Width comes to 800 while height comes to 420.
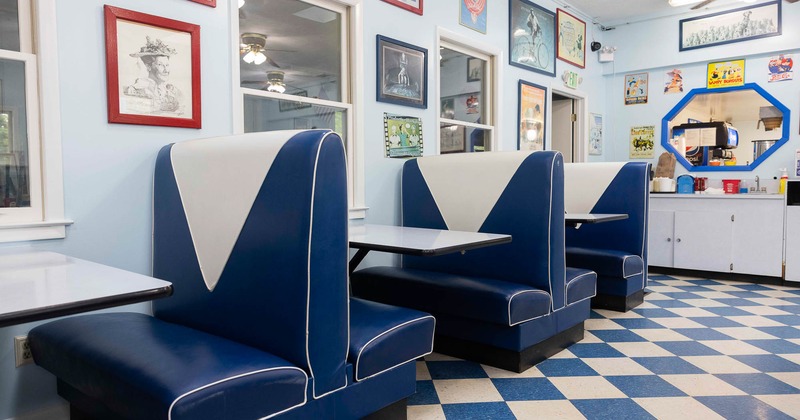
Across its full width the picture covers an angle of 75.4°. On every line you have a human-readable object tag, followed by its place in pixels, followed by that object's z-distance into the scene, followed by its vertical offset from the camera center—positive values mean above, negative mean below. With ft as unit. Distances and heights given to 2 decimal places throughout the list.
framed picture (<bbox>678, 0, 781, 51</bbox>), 18.52 +5.98
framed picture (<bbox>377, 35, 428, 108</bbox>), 12.27 +2.82
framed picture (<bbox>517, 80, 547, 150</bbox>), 17.29 +2.44
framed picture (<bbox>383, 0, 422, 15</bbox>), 12.70 +4.54
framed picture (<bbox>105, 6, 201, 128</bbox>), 7.91 +1.91
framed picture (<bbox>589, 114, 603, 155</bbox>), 21.61 +2.24
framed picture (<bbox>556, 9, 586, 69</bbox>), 19.29 +5.69
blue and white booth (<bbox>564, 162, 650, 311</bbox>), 13.64 -1.27
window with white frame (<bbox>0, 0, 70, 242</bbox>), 7.20 +0.88
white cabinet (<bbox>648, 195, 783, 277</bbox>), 17.15 -1.61
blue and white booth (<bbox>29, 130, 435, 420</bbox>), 5.01 -1.71
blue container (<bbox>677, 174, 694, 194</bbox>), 19.75 +0.10
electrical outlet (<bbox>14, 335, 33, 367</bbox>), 7.07 -2.22
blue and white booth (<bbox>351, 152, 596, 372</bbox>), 9.21 -1.75
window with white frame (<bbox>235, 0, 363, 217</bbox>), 10.05 +2.51
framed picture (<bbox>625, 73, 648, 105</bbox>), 21.61 +4.14
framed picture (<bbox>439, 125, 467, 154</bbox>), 14.60 +1.40
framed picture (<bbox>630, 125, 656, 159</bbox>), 21.49 +1.89
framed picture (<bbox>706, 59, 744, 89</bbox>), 19.34 +4.26
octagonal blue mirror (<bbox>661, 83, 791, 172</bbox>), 18.95 +2.22
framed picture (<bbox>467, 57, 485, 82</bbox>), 15.66 +3.62
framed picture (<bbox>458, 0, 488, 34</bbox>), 14.67 +5.00
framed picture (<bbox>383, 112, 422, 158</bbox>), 12.50 +1.29
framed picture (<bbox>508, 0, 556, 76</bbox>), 16.78 +5.11
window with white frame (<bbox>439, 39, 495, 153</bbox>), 14.67 +2.64
